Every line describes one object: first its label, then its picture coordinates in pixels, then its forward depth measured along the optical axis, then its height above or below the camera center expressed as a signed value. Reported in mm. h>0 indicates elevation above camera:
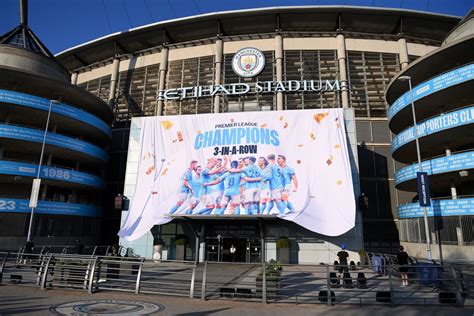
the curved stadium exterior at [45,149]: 29938 +8362
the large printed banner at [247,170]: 24531 +5290
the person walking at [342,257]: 18266 -939
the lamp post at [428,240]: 19469 +40
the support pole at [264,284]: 11172 -1503
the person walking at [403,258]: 15047 -763
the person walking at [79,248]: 24323 -979
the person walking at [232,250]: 26875 -1038
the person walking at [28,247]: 21062 -848
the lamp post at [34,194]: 24670 +2851
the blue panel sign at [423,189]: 21969 +3394
